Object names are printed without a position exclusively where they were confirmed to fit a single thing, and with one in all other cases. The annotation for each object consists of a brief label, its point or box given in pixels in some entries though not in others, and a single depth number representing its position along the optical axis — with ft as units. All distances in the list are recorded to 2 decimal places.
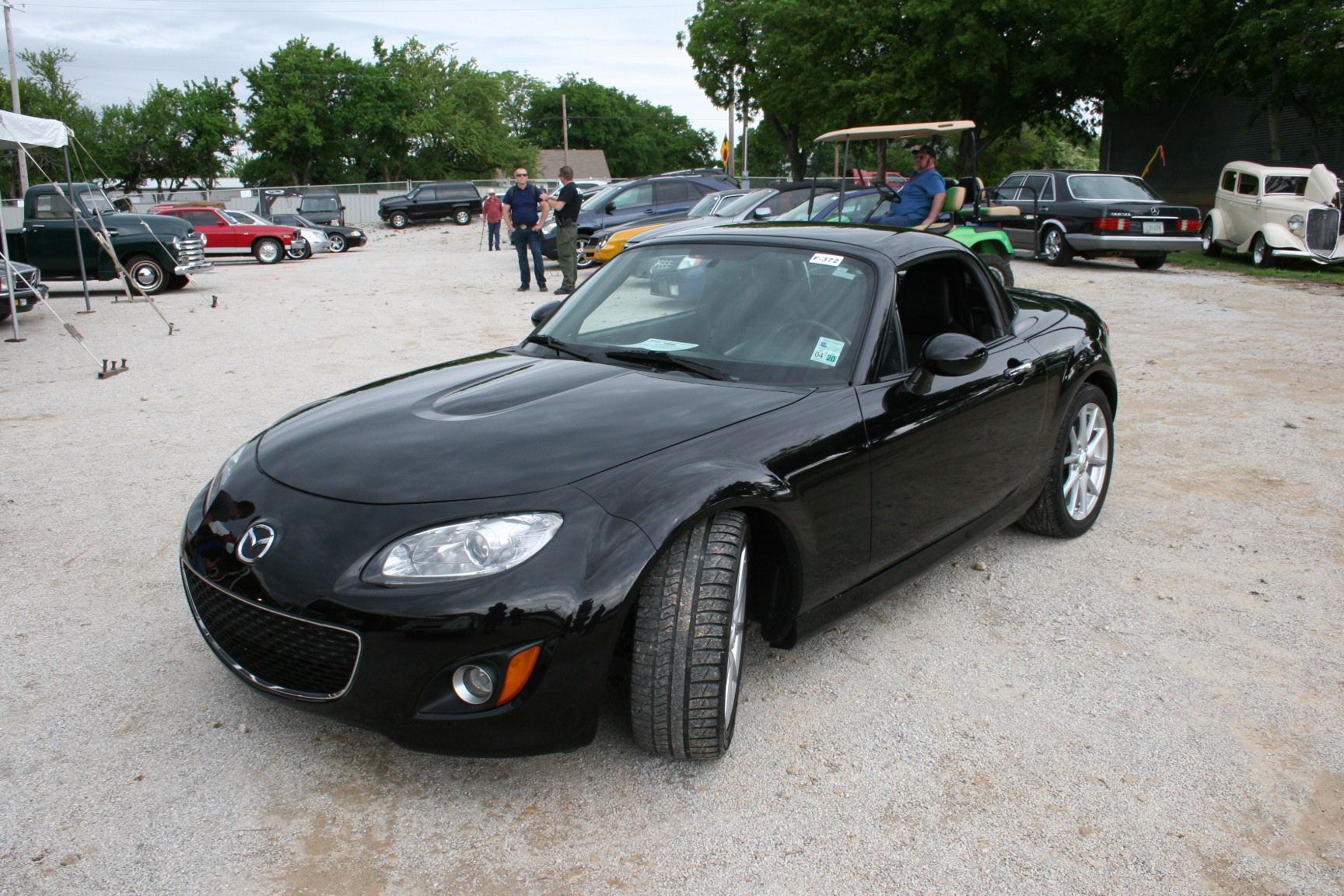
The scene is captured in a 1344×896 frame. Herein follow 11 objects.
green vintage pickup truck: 52.26
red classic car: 77.41
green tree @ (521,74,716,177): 362.74
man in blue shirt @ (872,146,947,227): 33.86
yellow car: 51.03
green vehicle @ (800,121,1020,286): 35.42
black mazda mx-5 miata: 7.49
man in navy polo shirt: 46.70
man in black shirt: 45.62
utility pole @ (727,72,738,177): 170.85
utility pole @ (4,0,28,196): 104.09
